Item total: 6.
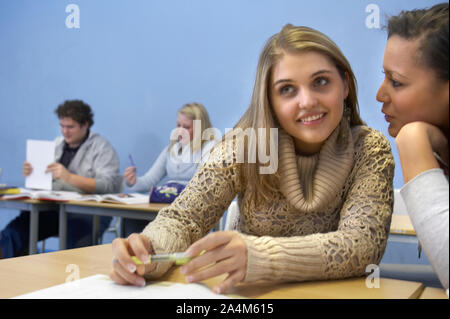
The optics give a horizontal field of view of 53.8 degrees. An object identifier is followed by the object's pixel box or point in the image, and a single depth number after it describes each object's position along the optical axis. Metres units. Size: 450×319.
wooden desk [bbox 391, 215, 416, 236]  1.87
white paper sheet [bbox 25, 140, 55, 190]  2.79
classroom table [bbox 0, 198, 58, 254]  2.79
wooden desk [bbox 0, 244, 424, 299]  0.74
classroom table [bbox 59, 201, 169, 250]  2.55
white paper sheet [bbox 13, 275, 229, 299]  0.70
